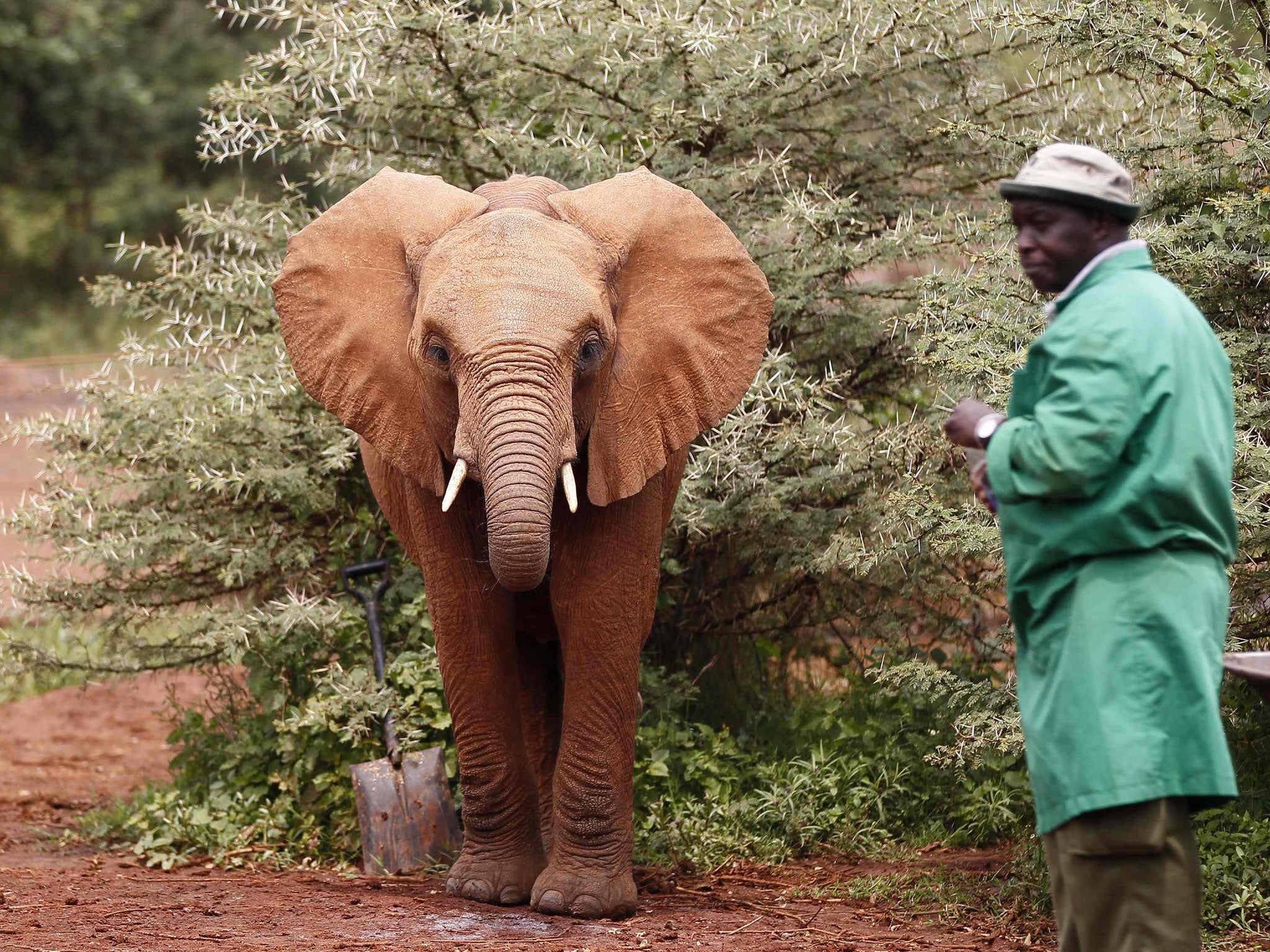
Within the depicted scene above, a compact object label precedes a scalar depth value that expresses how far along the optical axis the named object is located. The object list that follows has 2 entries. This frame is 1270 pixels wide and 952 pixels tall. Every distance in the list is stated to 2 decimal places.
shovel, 14.16
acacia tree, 15.87
